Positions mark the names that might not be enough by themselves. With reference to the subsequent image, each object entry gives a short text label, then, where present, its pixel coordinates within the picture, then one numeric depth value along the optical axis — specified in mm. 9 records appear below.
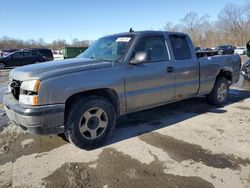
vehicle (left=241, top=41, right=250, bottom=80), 8505
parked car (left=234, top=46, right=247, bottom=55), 29331
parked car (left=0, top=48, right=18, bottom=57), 25428
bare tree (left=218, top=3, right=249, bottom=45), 51355
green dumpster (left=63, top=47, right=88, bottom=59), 19545
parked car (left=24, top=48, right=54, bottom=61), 19350
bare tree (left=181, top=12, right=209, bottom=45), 60593
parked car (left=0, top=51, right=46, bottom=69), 17753
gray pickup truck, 2677
